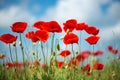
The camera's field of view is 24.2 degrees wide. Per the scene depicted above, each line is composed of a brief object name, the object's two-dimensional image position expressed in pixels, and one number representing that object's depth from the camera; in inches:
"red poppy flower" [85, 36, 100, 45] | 156.7
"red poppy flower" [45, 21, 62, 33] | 132.3
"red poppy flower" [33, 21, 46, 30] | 134.3
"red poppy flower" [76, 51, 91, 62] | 160.4
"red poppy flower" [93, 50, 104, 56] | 232.8
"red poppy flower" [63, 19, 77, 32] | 146.3
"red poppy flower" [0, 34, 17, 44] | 136.8
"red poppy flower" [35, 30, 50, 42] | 129.9
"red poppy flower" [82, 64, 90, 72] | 165.8
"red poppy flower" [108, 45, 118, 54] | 226.9
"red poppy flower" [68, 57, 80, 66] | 146.3
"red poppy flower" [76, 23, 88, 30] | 152.2
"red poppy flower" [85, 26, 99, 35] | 157.3
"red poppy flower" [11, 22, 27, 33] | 137.7
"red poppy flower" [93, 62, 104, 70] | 181.3
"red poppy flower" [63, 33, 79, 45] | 139.7
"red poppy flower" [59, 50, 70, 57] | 151.7
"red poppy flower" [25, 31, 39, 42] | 138.9
